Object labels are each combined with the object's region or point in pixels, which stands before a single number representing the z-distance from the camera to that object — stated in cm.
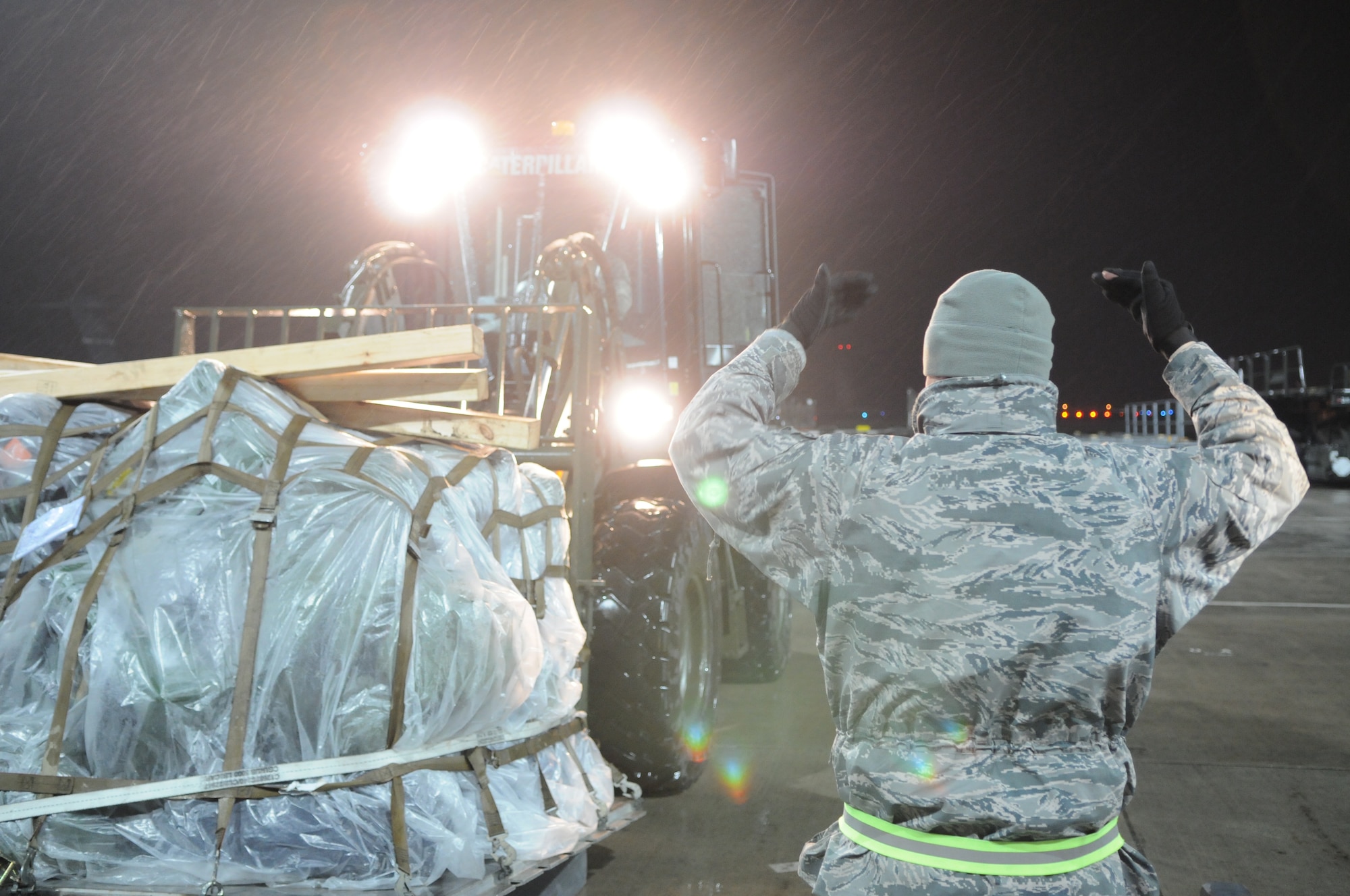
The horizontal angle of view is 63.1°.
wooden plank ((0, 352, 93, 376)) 405
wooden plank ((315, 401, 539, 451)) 381
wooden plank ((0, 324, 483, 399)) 344
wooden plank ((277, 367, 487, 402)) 361
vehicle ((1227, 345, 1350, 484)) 2361
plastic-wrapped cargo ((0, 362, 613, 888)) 291
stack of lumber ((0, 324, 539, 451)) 345
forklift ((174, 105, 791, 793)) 460
